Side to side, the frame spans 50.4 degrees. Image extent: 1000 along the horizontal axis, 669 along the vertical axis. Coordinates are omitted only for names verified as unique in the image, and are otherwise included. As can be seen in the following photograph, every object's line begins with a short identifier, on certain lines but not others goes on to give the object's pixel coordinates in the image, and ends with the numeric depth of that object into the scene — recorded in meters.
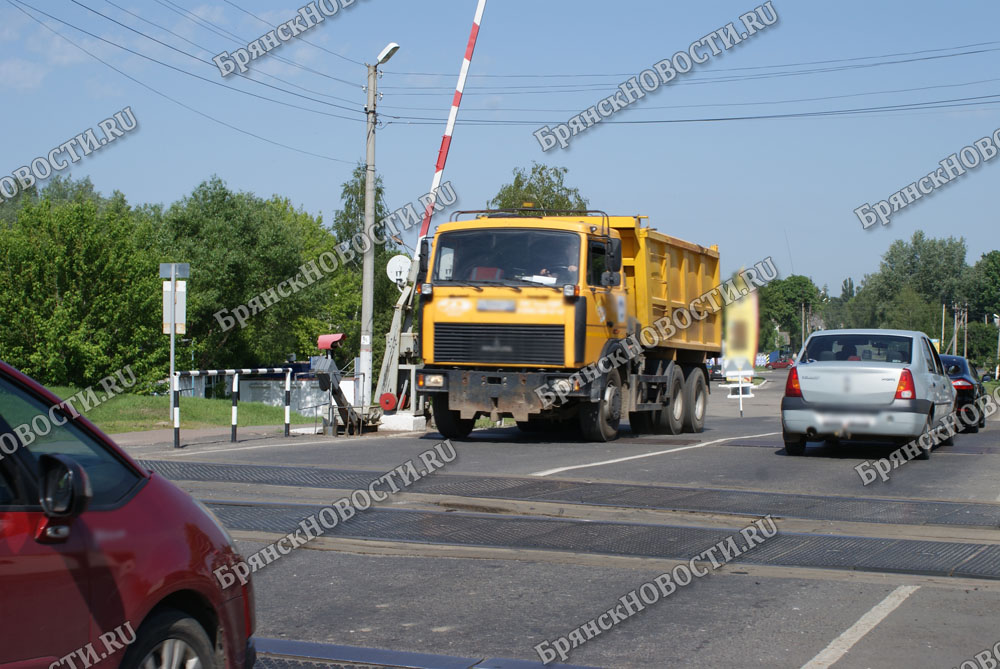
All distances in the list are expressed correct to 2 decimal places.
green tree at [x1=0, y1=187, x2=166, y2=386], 42.34
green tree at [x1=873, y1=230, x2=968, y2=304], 117.37
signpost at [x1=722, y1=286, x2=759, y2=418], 22.48
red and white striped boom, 20.70
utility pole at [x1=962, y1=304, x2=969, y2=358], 111.25
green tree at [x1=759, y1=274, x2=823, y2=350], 138.62
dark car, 22.62
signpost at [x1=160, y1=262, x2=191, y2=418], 16.94
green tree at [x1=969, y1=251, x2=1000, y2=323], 120.06
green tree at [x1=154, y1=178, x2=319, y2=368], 53.72
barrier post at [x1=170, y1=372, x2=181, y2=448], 15.32
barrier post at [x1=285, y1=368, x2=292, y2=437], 17.59
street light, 20.12
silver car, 13.20
